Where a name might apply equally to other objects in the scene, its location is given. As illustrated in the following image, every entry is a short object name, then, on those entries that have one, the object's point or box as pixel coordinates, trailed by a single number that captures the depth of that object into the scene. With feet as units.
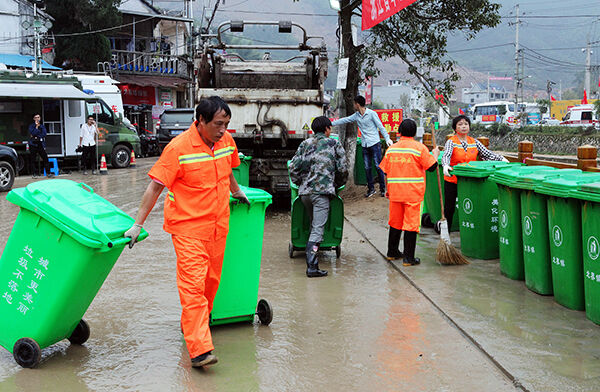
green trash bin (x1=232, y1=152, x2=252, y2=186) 36.99
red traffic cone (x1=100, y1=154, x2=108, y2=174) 67.05
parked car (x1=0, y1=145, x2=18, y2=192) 51.88
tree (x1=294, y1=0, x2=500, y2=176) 47.47
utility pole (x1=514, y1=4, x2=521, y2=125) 191.72
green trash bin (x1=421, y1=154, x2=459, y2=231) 33.19
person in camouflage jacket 23.91
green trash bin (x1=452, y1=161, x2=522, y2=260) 25.16
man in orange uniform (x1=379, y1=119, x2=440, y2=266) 24.17
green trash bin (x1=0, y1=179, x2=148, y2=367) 13.92
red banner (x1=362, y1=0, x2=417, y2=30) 31.48
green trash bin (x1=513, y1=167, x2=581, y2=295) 20.01
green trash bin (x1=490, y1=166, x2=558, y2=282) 21.89
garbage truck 38.14
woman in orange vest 28.09
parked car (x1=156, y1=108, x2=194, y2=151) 86.22
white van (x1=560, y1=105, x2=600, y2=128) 158.15
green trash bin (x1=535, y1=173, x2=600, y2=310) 17.97
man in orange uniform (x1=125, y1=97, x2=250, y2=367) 14.20
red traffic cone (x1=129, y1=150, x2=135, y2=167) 76.89
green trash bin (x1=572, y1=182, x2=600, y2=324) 16.52
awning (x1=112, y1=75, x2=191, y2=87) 123.08
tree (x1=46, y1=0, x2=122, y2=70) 106.52
